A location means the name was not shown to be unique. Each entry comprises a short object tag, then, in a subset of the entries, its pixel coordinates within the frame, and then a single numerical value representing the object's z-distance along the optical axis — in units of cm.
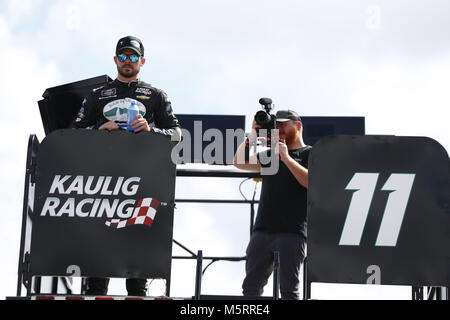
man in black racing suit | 1352
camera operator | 1236
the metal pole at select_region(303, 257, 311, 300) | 1110
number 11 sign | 1113
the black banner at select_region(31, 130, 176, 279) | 1159
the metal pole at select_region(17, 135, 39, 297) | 1155
